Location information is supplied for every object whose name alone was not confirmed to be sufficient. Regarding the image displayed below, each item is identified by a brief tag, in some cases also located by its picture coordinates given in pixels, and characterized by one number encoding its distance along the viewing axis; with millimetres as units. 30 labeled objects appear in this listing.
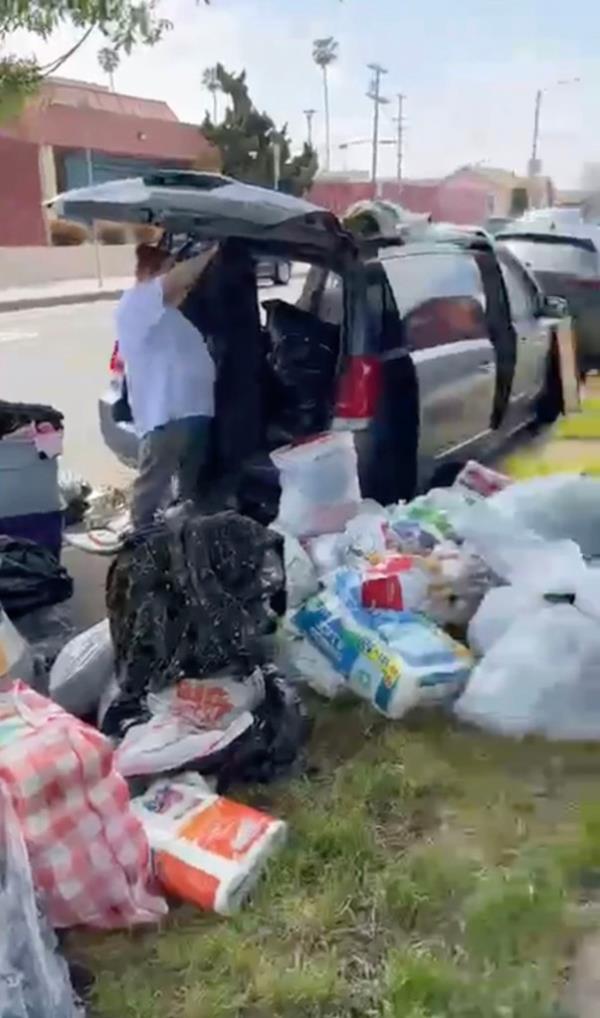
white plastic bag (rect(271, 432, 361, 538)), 4844
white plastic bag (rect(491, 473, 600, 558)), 4602
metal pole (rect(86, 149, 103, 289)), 30991
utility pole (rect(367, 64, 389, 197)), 52625
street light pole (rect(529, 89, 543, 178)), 51031
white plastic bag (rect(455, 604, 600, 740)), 3672
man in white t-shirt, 5254
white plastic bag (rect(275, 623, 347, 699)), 3973
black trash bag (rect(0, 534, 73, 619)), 4586
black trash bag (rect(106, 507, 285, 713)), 3502
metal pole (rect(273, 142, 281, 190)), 41906
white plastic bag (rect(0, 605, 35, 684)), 3664
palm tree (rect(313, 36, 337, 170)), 72250
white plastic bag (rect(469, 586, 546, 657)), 3951
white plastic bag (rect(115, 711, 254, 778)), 3238
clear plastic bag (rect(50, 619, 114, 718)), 3773
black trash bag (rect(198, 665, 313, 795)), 3359
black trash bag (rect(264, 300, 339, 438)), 5402
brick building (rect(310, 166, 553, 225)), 42031
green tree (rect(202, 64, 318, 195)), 43188
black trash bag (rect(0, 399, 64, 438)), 5135
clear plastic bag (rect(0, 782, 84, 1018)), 2168
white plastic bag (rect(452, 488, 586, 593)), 4012
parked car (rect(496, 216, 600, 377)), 11258
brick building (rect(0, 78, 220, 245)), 33219
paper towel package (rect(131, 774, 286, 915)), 2783
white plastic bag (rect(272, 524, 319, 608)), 4367
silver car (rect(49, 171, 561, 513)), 4651
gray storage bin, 5078
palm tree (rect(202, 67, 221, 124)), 46316
